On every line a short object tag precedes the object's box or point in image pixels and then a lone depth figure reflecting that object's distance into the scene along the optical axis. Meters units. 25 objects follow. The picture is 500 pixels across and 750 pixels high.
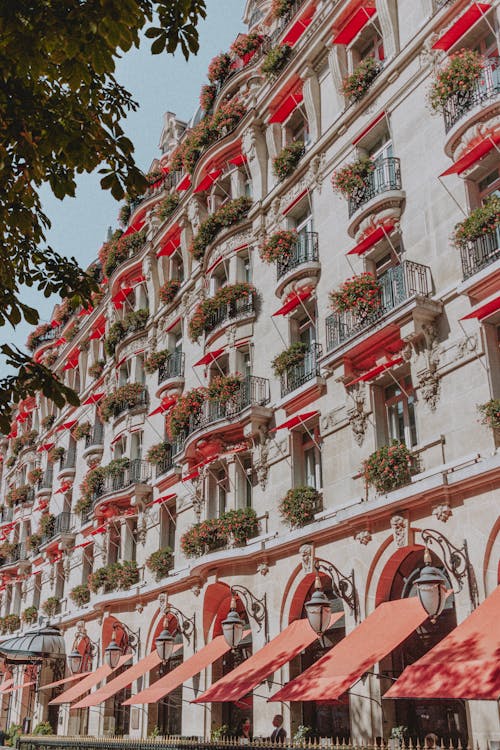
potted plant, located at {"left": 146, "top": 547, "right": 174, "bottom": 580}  25.52
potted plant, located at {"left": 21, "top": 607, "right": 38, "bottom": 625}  39.47
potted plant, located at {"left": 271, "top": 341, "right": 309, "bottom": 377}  20.88
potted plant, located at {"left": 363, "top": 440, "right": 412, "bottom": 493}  15.92
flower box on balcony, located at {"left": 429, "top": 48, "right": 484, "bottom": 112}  16.08
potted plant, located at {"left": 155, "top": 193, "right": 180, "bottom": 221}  31.58
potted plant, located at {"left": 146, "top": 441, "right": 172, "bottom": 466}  27.62
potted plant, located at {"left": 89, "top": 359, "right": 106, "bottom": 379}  37.12
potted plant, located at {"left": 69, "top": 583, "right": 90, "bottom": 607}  32.44
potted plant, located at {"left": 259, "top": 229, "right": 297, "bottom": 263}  22.12
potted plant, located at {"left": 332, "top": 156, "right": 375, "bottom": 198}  19.39
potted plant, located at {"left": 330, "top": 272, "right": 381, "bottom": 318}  17.80
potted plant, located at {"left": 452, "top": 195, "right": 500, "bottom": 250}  14.74
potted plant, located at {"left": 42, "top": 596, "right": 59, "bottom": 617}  36.54
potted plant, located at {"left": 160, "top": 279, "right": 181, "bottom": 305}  30.09
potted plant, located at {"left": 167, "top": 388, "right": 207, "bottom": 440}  24.12
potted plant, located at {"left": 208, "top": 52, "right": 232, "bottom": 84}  29.78
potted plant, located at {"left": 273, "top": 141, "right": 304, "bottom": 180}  23.38
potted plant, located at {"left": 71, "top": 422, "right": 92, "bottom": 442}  37.44
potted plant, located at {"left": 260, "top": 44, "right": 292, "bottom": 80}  24.64
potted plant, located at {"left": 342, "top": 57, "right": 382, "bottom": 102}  20.41
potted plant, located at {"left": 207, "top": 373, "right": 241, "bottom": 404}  22.64
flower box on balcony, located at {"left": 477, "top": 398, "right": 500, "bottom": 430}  13.95
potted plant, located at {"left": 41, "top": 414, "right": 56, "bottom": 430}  45.15
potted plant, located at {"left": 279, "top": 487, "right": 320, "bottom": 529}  18.88
